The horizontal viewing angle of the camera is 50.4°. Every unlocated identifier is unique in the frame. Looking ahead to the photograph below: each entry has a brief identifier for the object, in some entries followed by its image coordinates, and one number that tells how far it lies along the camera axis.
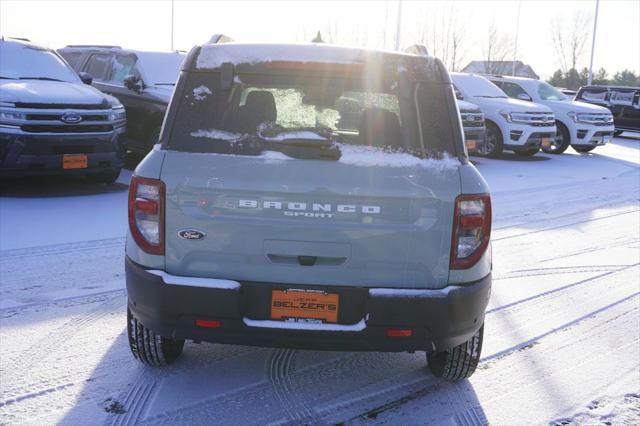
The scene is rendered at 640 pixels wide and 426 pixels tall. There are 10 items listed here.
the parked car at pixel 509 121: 15.00
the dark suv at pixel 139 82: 10.53
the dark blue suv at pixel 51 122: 7.93
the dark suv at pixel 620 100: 22.58
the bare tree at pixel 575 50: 57.03
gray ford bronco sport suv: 3.04
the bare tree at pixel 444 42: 41.25
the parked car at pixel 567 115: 16.98
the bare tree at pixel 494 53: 49.06
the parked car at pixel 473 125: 13.48
